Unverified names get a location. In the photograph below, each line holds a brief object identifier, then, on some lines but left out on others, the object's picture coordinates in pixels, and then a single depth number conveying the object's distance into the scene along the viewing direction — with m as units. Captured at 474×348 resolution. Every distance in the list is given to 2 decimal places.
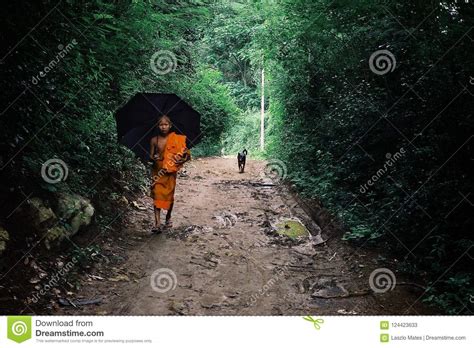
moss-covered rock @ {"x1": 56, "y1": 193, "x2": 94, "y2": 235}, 4.65
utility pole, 32.22
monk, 6.43
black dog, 16.22
